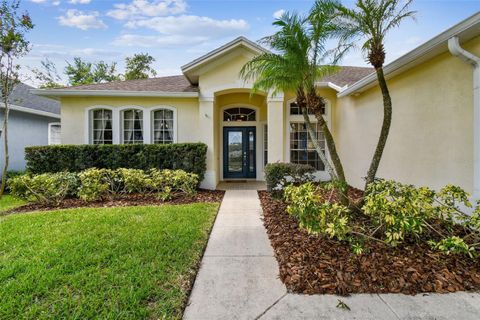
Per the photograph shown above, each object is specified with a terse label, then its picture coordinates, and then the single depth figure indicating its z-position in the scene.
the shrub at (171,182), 7.77
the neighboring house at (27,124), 11.48
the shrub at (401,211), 3.52
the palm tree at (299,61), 5.62
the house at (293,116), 4.81
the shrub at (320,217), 3.69
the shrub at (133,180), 7.73
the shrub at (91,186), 7.43
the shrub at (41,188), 7.04
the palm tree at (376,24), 4.82
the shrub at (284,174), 7.54
